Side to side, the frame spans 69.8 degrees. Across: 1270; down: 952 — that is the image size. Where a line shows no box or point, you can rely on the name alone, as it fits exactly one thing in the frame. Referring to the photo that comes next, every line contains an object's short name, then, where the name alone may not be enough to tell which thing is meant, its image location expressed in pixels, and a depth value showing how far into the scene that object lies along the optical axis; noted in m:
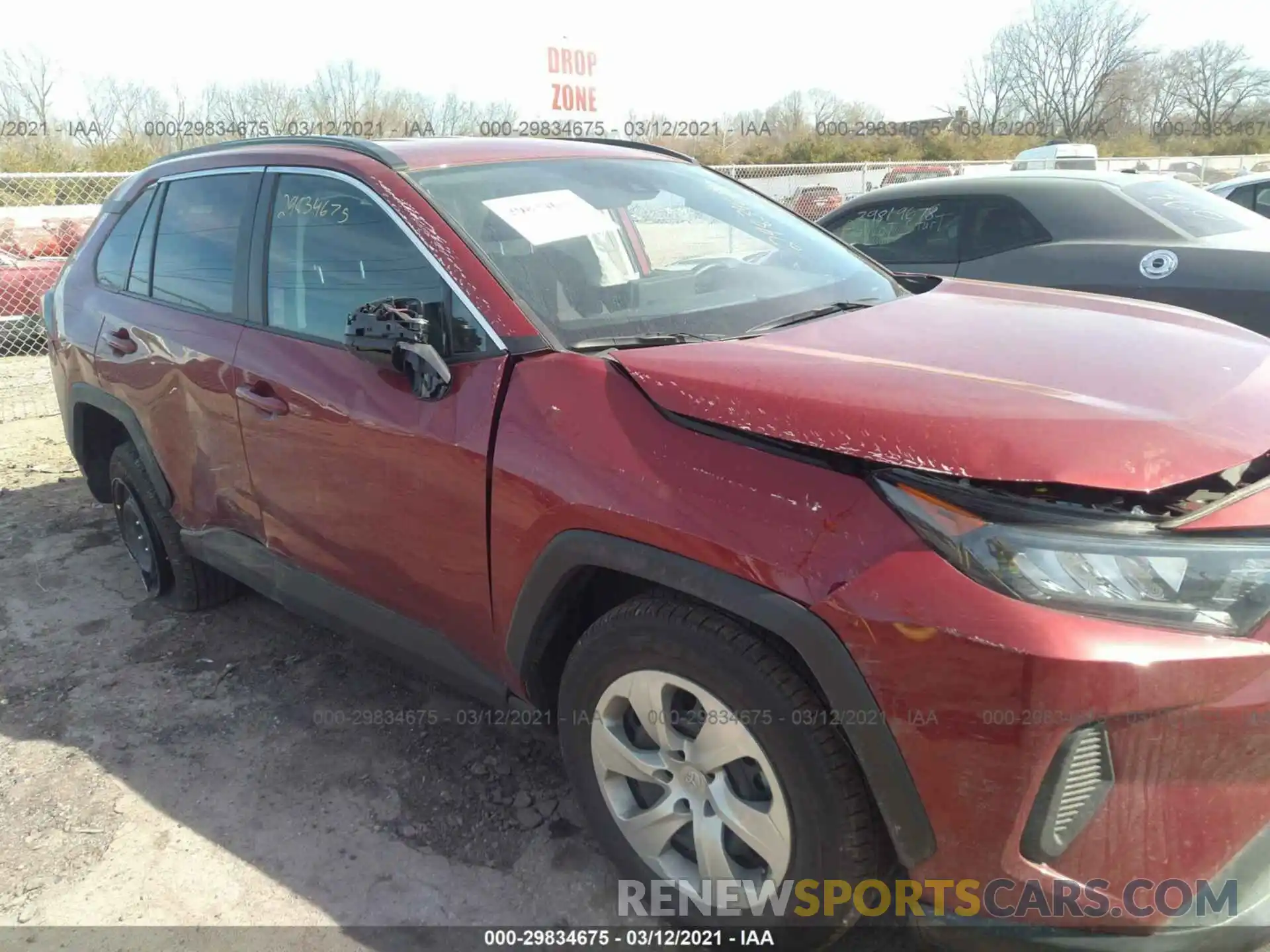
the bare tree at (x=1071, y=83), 54.66
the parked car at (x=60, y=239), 10.93
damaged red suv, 1.53
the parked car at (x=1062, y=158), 17.83
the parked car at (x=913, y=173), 17.30
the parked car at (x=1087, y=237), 4.97
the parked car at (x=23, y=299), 10.39
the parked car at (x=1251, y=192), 9.74
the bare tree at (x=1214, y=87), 52.00
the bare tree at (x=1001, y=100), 56.38
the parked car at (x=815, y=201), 16.08
